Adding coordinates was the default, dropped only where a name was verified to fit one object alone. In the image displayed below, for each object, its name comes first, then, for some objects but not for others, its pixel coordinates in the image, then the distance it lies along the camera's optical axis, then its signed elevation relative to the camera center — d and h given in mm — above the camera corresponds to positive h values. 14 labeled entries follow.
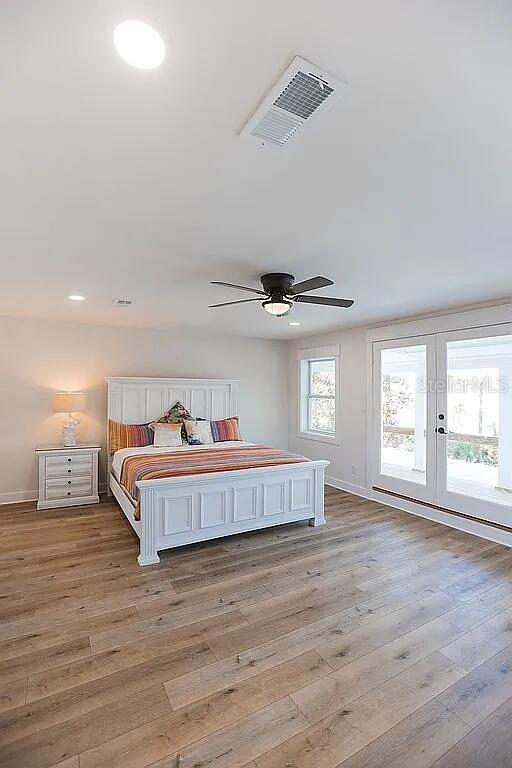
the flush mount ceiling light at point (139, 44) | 1020 +977
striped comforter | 3611 -768
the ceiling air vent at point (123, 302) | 3936 +951
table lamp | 4941 -228
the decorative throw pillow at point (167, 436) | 5167 -633
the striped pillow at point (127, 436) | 5152 -635
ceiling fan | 3006 +787
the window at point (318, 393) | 6203 -29
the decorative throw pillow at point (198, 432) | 5418 -616
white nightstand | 4742 -1111
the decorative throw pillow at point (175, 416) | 5500 -384
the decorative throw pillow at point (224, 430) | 5742 -614
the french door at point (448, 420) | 3879 -326
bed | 3357 -1049
